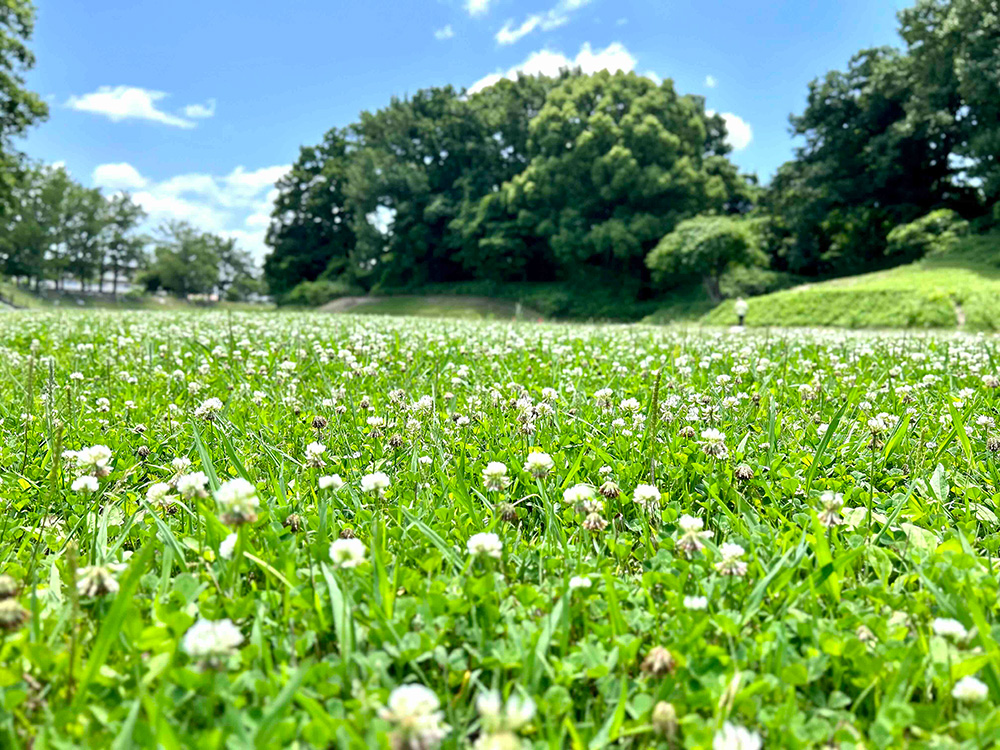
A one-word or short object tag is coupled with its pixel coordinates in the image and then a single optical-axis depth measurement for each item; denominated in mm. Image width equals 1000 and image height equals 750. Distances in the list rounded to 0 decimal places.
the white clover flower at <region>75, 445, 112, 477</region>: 504
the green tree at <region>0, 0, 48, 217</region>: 20143
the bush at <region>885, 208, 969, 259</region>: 20490
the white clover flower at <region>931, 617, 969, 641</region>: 365
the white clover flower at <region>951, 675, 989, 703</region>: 327
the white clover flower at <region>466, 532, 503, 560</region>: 417
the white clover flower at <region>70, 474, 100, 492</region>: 490
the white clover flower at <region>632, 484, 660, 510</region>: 502
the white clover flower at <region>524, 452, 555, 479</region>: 512
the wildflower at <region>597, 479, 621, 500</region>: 520
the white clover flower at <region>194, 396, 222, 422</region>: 729
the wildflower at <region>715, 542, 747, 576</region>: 424
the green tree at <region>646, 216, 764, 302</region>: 21035
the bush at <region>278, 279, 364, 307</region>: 34537
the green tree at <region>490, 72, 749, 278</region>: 26016
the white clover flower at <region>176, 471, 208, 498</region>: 462
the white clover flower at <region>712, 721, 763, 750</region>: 301
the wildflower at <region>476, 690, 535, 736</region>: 278
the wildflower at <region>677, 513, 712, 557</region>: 450
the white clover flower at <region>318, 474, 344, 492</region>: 497
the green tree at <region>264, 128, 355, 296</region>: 41583
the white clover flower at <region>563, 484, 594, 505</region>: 473
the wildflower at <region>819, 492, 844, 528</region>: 459
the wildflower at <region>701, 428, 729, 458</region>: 629
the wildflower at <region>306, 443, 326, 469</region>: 595
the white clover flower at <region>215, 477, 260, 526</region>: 380
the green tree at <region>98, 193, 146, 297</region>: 51226
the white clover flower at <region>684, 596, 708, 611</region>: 394
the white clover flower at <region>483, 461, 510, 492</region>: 516
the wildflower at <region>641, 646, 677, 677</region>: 356
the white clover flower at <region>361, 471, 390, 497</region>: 471
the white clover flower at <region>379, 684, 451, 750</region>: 285
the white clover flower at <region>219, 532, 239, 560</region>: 435
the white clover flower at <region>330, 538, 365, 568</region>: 405
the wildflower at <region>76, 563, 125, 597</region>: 379
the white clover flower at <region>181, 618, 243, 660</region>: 323
